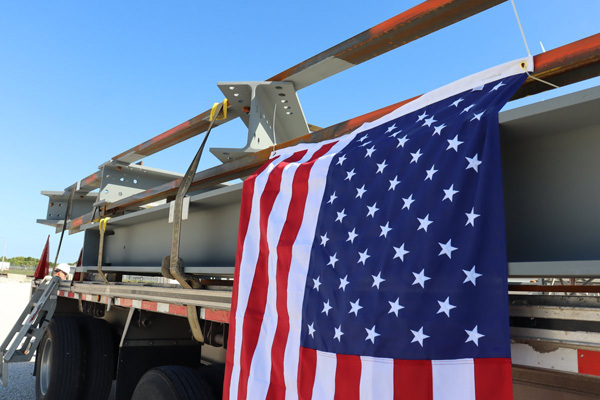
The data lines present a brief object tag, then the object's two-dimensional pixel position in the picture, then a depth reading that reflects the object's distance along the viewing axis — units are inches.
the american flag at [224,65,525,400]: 55.1
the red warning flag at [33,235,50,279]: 296.8
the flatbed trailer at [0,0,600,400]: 56.4
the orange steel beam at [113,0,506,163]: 85.4
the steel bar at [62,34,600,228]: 60.9
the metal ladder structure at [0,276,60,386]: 204.4
